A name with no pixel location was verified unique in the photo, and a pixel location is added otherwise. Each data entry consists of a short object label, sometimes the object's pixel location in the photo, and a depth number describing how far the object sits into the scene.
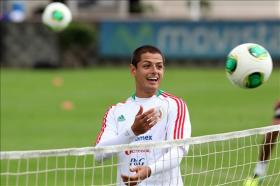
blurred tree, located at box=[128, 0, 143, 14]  106.31
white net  14.07
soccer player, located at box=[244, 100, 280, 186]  19.80
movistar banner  70.44
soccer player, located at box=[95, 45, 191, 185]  14.65
